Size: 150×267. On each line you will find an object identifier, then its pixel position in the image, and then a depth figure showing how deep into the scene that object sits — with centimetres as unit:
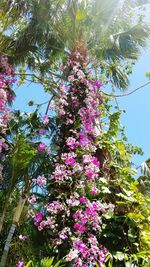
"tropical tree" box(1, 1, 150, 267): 372
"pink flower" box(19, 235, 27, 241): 363
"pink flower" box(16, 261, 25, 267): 337
